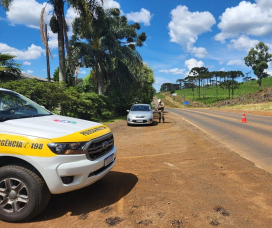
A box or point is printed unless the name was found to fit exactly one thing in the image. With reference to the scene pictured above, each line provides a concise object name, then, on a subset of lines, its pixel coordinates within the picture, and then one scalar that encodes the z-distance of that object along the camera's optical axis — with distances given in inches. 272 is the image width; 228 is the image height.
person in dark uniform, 618.7
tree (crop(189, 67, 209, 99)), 3561.0
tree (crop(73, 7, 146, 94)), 776.3
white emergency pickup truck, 111.2
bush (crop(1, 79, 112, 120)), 409.7
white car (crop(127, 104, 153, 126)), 553.9
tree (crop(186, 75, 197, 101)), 3651.1
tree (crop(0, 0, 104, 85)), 544.7
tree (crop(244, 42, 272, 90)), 2903.5
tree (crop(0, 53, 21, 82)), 429.1
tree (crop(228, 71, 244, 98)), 2603.3
